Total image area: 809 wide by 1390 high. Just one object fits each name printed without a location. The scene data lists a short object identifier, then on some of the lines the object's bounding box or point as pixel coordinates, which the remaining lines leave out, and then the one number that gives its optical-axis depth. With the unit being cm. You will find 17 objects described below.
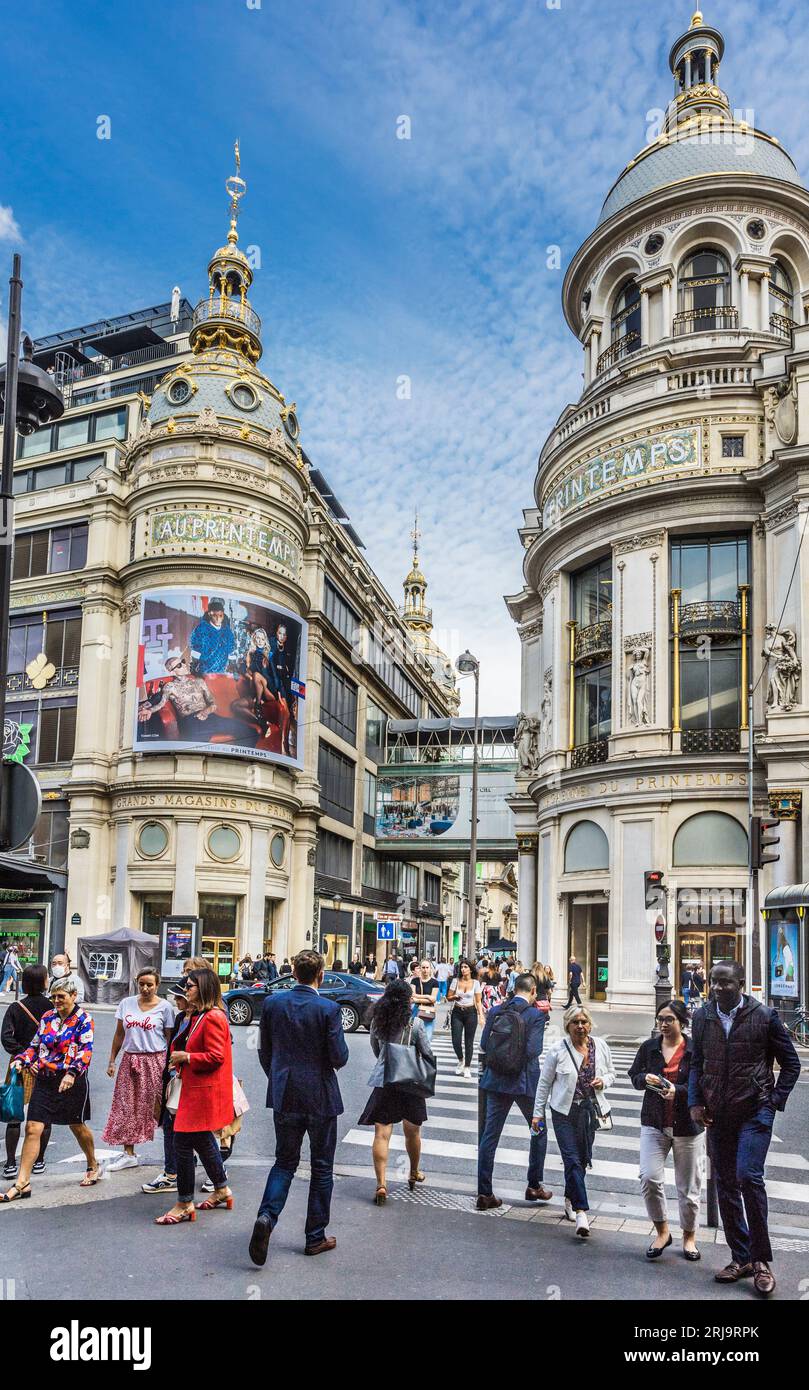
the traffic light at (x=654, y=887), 2561
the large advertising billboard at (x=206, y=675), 4400
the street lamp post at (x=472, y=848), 3125
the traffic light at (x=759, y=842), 1735
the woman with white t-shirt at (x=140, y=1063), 989
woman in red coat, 816
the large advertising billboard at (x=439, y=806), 5938
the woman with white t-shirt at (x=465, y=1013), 1792
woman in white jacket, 839
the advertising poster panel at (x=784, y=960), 2525
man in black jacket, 721
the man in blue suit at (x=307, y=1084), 737
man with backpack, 929
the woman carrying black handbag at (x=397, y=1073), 923
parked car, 2542
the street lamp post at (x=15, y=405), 694
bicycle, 2408
